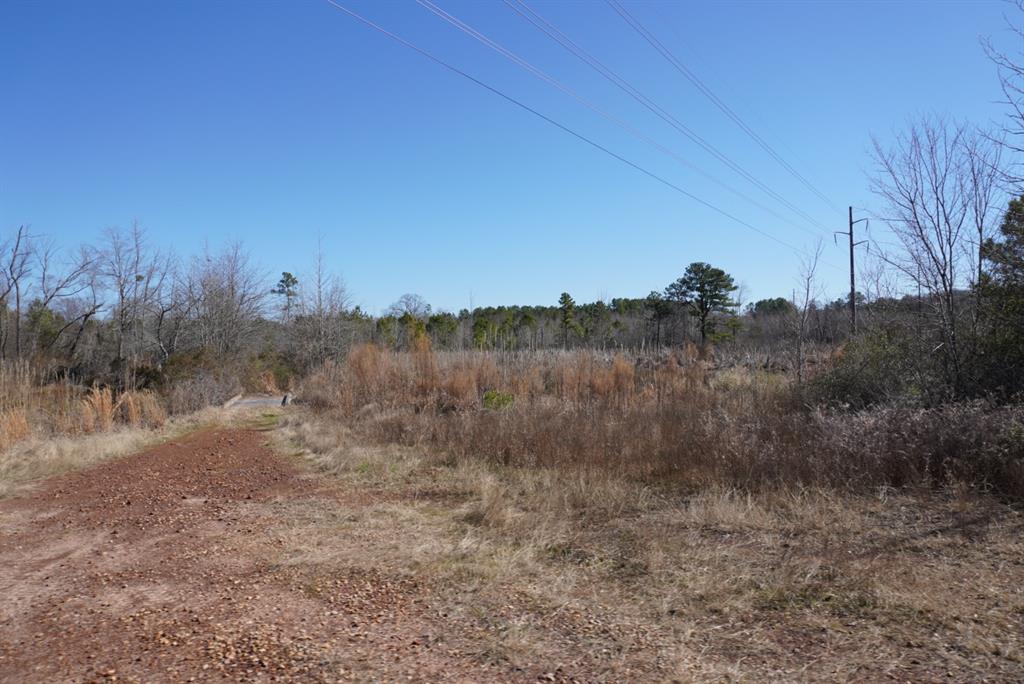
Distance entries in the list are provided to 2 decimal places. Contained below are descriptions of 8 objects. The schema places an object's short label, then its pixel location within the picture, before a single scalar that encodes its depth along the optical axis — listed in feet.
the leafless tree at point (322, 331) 96.43
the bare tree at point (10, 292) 84.77
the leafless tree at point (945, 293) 30.73
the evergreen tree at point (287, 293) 113.04
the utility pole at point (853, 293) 62.41
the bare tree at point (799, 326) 45.75
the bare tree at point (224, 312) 97.14
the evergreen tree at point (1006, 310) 28.73
